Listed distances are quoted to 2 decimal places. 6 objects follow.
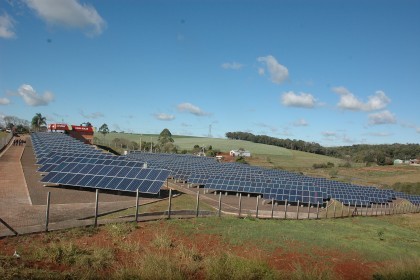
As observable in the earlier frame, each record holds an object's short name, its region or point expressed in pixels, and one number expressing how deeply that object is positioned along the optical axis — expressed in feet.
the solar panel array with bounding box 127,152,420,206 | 121.90
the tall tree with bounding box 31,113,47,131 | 533.96
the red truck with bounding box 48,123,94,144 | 378.24
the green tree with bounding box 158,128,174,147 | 446.56
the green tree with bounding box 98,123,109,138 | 530.22
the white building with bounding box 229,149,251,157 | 450.38
